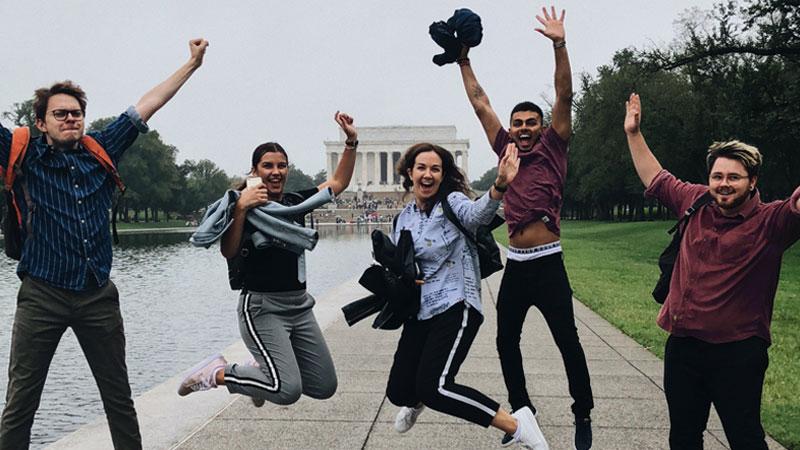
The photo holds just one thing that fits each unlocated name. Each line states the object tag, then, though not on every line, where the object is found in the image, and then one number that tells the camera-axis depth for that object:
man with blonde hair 3.36
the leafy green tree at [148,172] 76.25
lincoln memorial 124.06
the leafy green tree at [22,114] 73.09
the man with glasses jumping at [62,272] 3.73
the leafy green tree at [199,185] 93.06
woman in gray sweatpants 4.21
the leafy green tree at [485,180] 162.12
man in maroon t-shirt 4.54
